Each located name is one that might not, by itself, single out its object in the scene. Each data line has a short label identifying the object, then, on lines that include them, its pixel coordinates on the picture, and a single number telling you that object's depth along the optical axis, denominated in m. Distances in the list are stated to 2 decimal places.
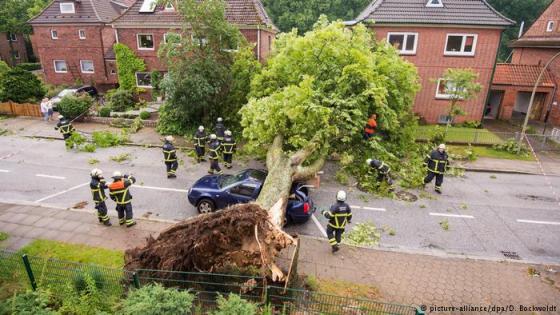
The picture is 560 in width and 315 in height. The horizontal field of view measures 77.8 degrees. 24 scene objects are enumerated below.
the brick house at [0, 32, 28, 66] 38.25
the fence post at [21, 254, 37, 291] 6.27
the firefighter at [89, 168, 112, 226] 8.90
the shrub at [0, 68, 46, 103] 19.80
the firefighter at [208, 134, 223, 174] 12.66
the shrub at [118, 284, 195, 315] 5.02
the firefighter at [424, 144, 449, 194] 11.58
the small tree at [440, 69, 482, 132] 16.03
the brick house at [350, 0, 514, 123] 18.39
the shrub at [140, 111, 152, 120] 18.88
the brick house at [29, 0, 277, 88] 22.39
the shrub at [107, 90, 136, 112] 20.64
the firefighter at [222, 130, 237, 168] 13.16
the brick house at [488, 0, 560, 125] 21.66
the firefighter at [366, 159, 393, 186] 11.80
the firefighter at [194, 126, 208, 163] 13.62
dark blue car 9.31
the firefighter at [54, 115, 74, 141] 15.09
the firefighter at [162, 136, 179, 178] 12.06
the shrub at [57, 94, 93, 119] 18.61
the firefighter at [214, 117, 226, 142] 14.29
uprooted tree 10.86
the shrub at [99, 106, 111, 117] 19.38
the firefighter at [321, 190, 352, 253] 8.06
